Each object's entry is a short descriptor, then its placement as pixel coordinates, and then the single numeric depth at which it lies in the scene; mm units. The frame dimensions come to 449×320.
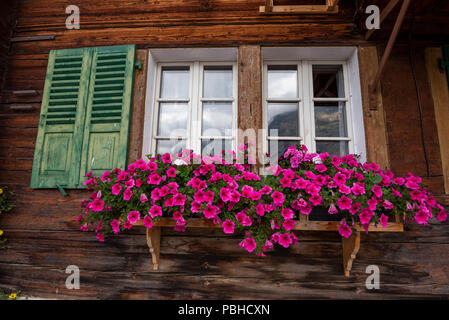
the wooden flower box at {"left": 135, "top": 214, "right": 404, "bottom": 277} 1844
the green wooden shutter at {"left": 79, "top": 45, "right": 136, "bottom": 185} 2285
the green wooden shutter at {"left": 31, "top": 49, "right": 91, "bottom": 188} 2334
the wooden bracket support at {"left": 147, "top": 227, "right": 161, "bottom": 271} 1967
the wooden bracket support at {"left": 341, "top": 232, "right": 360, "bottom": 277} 1883
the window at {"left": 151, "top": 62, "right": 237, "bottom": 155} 2457
